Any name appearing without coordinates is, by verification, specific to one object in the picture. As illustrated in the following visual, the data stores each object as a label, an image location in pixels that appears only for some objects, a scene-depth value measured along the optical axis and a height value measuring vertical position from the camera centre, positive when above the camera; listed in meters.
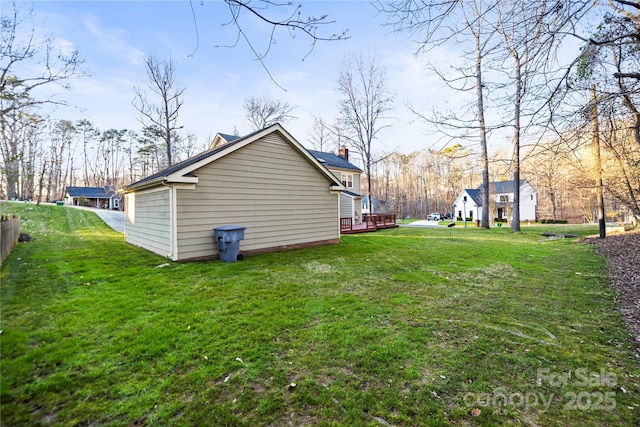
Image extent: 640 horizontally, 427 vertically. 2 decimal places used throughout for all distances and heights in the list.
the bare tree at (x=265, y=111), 26.59 +10.59
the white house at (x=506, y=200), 36.50 +1.69
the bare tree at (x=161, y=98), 21.03 +9.65
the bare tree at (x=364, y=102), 23.55 +10.28
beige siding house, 7.59 +0.53
